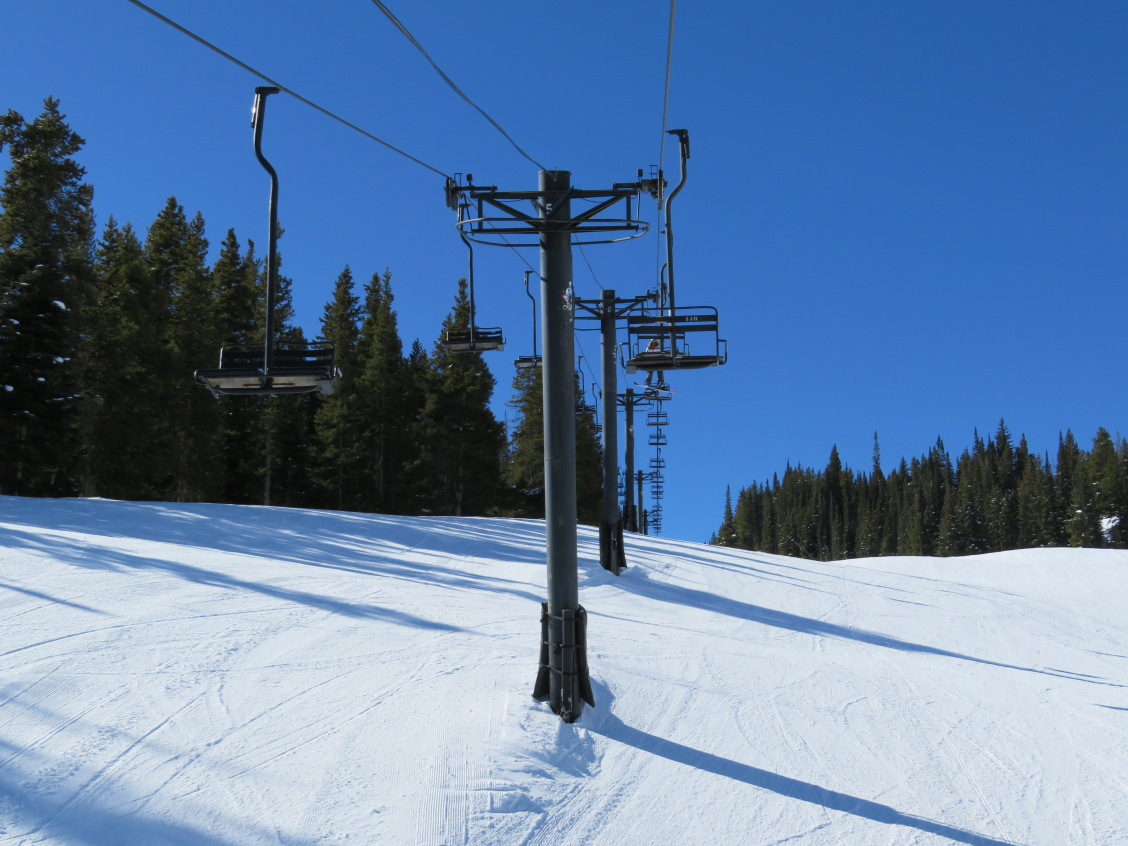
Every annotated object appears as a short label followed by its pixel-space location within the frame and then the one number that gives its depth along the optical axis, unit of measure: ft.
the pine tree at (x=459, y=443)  147.02
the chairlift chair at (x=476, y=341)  56.75
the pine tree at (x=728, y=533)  613.11
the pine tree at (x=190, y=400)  116.67
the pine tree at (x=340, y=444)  138.92
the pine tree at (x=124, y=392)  108.06
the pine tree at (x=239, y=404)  135.44
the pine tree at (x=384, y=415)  148.36
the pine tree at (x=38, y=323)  91.45
